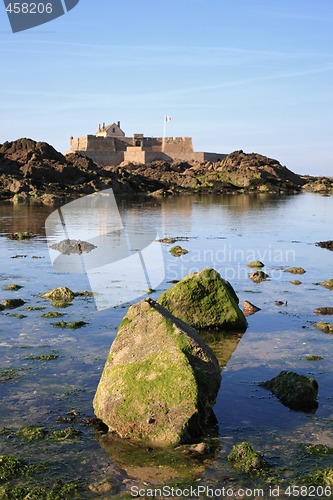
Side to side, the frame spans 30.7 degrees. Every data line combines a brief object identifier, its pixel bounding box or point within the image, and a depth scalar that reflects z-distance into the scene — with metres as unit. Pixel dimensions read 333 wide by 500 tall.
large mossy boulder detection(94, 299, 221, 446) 7.86
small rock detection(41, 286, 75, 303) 15.89
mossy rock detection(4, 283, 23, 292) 17.08
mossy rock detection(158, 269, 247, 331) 13.00
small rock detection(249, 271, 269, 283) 18.99
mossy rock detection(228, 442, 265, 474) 7.17
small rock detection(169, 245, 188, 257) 24.67
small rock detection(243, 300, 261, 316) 14.80
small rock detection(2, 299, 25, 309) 14.89
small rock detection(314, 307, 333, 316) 14.64
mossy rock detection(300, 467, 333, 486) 6.96
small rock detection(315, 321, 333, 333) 13.05
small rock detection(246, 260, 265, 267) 21.89
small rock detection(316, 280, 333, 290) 17.88
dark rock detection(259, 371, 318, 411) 9.13
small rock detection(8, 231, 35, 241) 29.77
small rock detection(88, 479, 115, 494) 6.73
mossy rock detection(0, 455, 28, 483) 7.01
